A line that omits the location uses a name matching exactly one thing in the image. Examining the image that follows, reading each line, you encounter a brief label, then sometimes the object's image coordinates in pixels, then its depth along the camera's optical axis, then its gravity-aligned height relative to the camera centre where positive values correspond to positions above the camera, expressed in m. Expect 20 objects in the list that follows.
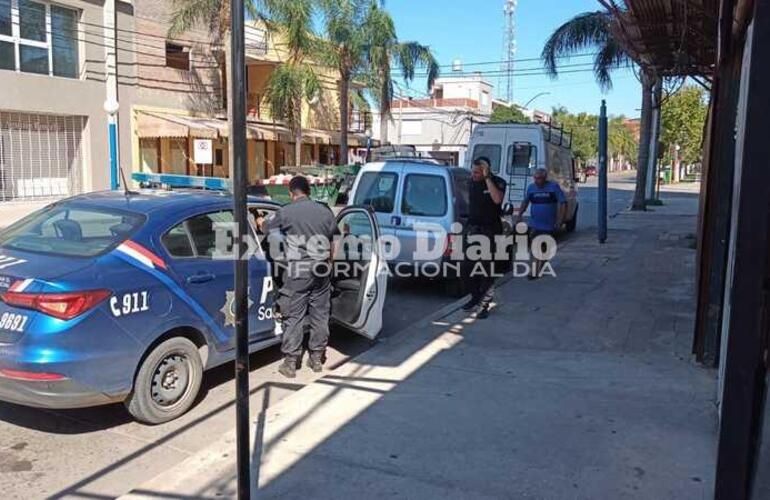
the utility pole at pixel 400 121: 59.88 +4.58
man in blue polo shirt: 10.45 -0.39
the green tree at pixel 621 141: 111.94 +6.62
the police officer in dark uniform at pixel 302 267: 5.83 -0.82
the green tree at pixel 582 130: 88.00 +6.44
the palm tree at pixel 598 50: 24.62 +4.82
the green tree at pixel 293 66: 27.58 +4.45
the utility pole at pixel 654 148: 27.22 +1.27
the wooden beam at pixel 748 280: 2.73 -0.41
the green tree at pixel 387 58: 31.44 +5.74
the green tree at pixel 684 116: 50.16 +4.74
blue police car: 4.18 -0.91
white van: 14.76 +0.55
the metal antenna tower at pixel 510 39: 81.38 +17.04
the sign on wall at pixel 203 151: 20.45 +0.53
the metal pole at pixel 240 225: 2.83 -0.24
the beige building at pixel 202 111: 25.64 +2.47
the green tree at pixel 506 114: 64.69 +6.01
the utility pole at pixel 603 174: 14.78 +0.09
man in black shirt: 7.99 -0.51
